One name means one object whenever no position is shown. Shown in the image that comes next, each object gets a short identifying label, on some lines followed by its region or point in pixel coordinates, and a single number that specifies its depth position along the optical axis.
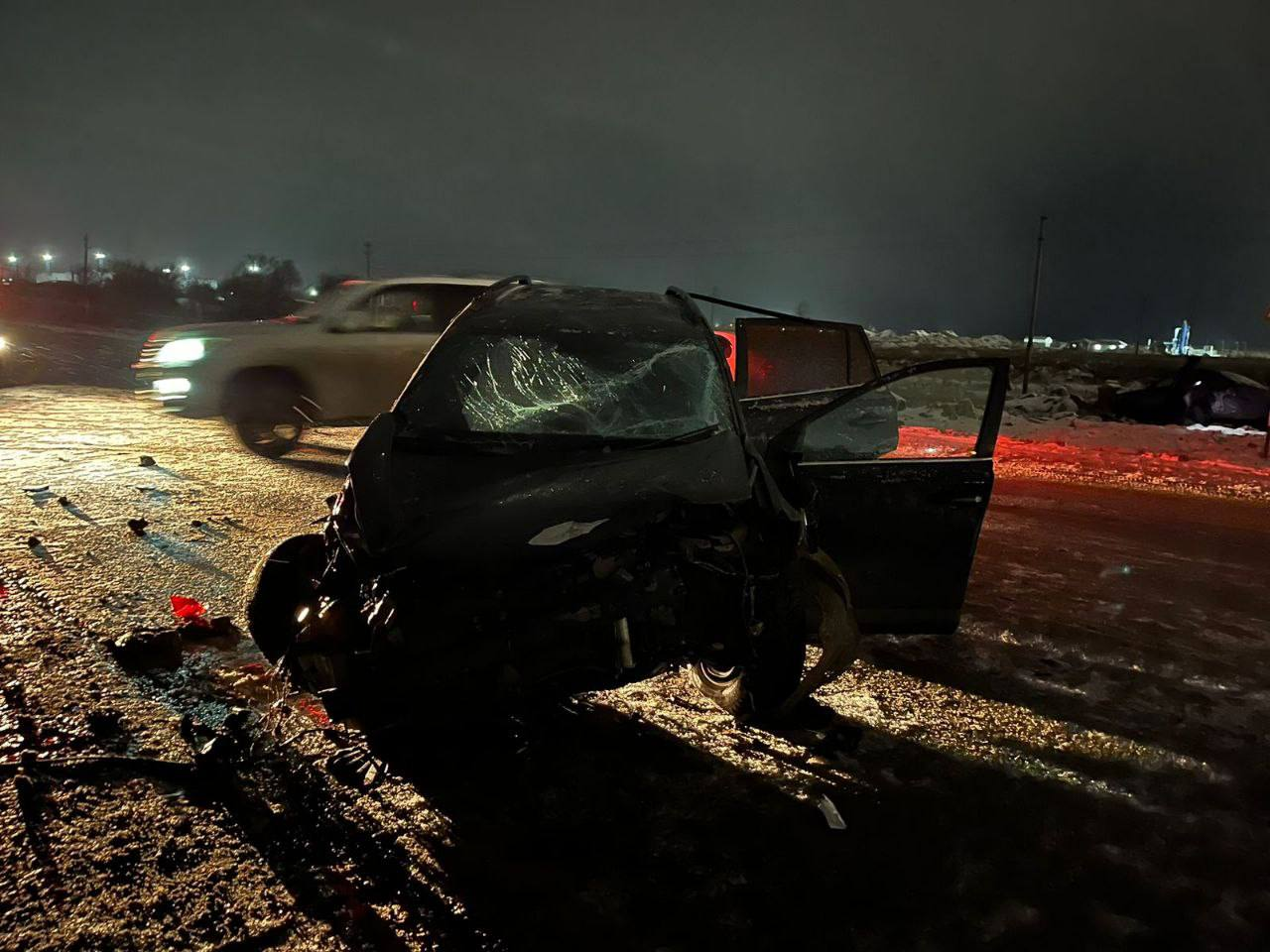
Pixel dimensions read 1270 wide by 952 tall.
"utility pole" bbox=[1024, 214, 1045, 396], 34.58
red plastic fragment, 4.47
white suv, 9.37
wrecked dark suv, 2.68
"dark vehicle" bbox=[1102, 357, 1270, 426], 16.53
